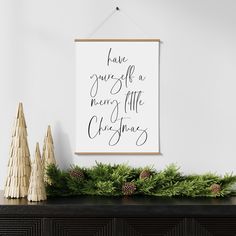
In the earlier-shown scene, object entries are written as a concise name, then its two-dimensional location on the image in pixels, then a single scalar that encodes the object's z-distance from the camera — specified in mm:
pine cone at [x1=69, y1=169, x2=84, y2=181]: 1857
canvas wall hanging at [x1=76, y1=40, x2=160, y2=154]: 1964
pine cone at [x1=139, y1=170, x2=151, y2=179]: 1856
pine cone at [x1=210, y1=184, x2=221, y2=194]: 1812
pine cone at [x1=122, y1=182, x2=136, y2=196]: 1823
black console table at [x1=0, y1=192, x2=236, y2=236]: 1642
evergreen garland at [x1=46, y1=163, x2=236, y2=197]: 1815
